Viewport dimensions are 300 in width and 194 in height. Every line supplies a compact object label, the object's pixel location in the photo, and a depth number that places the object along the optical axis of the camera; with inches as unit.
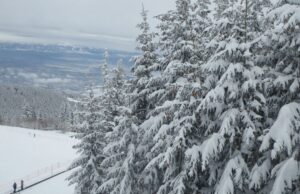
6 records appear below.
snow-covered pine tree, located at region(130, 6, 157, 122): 751.1
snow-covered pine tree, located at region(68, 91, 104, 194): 1027.3
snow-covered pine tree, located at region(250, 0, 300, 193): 376.8
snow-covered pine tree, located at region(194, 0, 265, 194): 439.5
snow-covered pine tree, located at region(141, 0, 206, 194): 529.3
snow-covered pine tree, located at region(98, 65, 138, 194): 748.6
